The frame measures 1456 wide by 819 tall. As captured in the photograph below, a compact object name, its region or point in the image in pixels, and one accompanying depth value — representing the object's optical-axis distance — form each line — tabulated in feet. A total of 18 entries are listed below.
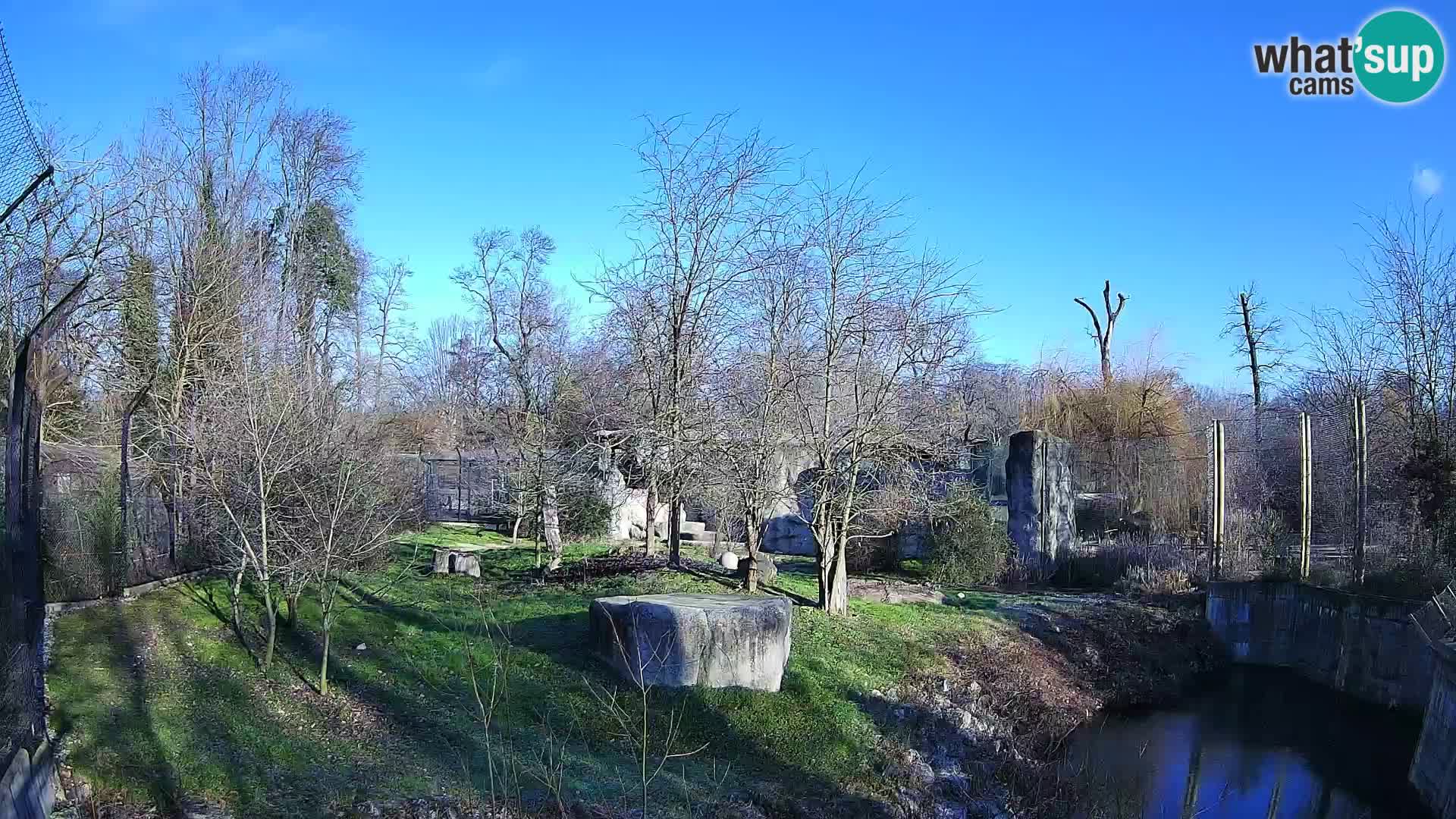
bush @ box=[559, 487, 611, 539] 69.10
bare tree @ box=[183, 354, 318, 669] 31.12
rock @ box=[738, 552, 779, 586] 45.67
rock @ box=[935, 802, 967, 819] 27.91
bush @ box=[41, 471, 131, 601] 35.91
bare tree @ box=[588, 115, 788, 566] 42.32
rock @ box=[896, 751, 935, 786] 29.32
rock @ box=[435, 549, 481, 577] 49.52
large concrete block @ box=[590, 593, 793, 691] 31.22
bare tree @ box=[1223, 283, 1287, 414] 98.27
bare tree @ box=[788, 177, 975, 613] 40.27
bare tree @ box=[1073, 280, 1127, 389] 108.88
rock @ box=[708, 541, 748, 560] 60.85
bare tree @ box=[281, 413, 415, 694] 30.63
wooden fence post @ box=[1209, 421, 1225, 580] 50.90
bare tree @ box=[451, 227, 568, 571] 55.83
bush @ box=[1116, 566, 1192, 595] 53.52
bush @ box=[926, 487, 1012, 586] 55.62
